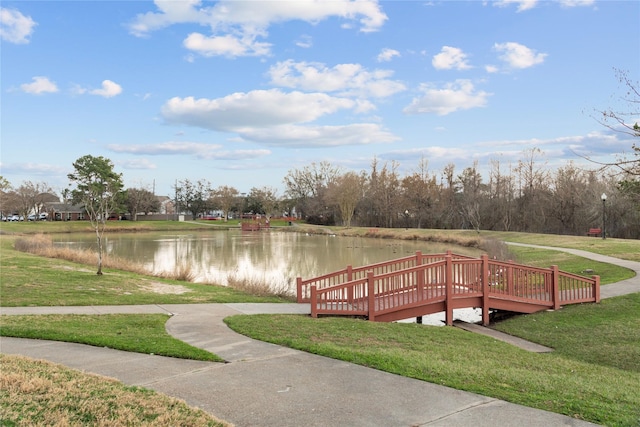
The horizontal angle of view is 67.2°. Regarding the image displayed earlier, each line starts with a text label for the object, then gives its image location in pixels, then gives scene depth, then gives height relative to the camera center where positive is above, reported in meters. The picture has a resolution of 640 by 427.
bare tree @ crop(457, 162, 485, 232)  58.07 +2.31
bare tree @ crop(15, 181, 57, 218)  82.25 +3.54
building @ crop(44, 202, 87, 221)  91.91 +1.14
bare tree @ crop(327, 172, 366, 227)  71.88 +3.14
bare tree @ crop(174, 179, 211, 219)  104.94 +3.92
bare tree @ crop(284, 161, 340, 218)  88.49 +5.54
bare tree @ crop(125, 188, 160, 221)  87.69 +2.88
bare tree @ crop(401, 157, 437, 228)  67.69 +2.32
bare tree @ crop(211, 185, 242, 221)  97.88 +3.74
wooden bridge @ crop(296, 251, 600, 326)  10.86 -2.00
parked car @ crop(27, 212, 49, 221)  88.79 +0.22
